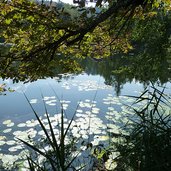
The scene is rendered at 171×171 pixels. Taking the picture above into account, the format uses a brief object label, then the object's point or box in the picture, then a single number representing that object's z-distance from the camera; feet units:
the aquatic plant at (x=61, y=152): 4.19
